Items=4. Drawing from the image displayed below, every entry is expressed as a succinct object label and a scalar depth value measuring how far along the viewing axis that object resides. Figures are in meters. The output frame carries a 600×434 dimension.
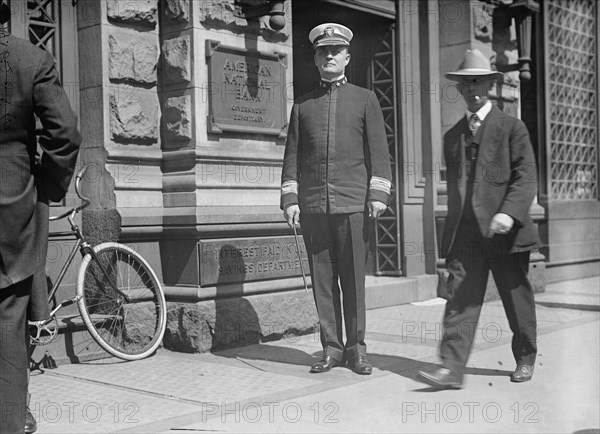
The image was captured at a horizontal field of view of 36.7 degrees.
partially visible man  3.98
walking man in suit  5.87
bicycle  6.86
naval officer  6.57
